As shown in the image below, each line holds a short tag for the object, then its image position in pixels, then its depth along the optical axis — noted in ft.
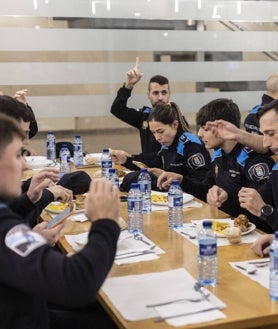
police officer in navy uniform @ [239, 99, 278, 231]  7.71
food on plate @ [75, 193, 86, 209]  9.28
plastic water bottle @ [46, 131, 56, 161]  15.18
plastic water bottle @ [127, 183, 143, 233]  7.87
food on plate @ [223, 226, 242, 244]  7.09
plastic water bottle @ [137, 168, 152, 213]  9.04
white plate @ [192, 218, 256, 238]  7.37
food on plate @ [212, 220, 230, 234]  7.57
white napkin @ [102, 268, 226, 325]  5.03
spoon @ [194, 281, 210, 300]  5.37
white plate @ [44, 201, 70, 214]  9.10
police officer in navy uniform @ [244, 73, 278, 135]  16.26
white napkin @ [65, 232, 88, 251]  7.15
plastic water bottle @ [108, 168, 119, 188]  10.13
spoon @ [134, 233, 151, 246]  7.28
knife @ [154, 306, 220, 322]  4.92
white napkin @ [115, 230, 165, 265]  6.58
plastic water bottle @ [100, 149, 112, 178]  11.34
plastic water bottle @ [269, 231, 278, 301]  5.33
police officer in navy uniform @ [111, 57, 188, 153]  16.35
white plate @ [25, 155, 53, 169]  13.99
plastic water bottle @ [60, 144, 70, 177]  13.10
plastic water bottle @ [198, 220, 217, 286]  5.74
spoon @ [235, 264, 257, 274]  6.02
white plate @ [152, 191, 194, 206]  9.39
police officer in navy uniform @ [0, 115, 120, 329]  4.24
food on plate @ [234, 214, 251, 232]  7.52
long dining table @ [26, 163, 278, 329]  4.94
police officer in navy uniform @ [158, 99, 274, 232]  9.11
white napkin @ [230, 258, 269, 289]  5.79
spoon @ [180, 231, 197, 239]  7.44
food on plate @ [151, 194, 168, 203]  9.52
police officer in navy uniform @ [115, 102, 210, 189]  11.68
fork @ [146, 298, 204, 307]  5.21
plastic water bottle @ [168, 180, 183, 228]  8.06
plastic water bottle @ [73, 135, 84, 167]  13.83
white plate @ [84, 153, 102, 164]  14.19
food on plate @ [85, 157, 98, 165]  13.96
